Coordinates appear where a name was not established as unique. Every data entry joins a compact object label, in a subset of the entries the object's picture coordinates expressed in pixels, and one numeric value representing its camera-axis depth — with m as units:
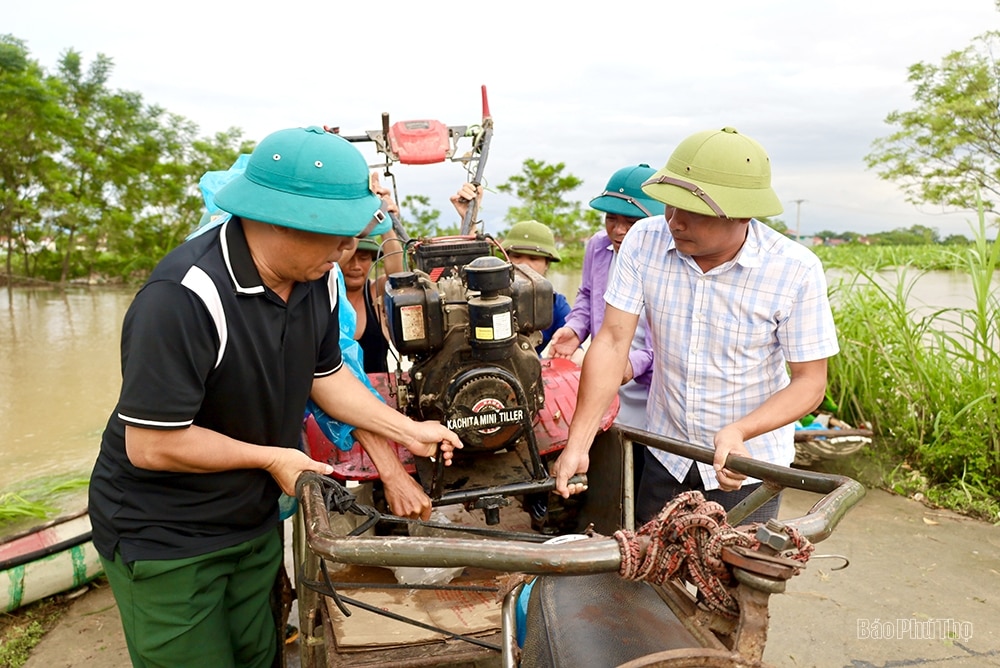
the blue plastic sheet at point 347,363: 2.27
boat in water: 3.09
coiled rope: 1.06
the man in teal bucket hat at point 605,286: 2.89
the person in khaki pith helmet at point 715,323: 1.97
